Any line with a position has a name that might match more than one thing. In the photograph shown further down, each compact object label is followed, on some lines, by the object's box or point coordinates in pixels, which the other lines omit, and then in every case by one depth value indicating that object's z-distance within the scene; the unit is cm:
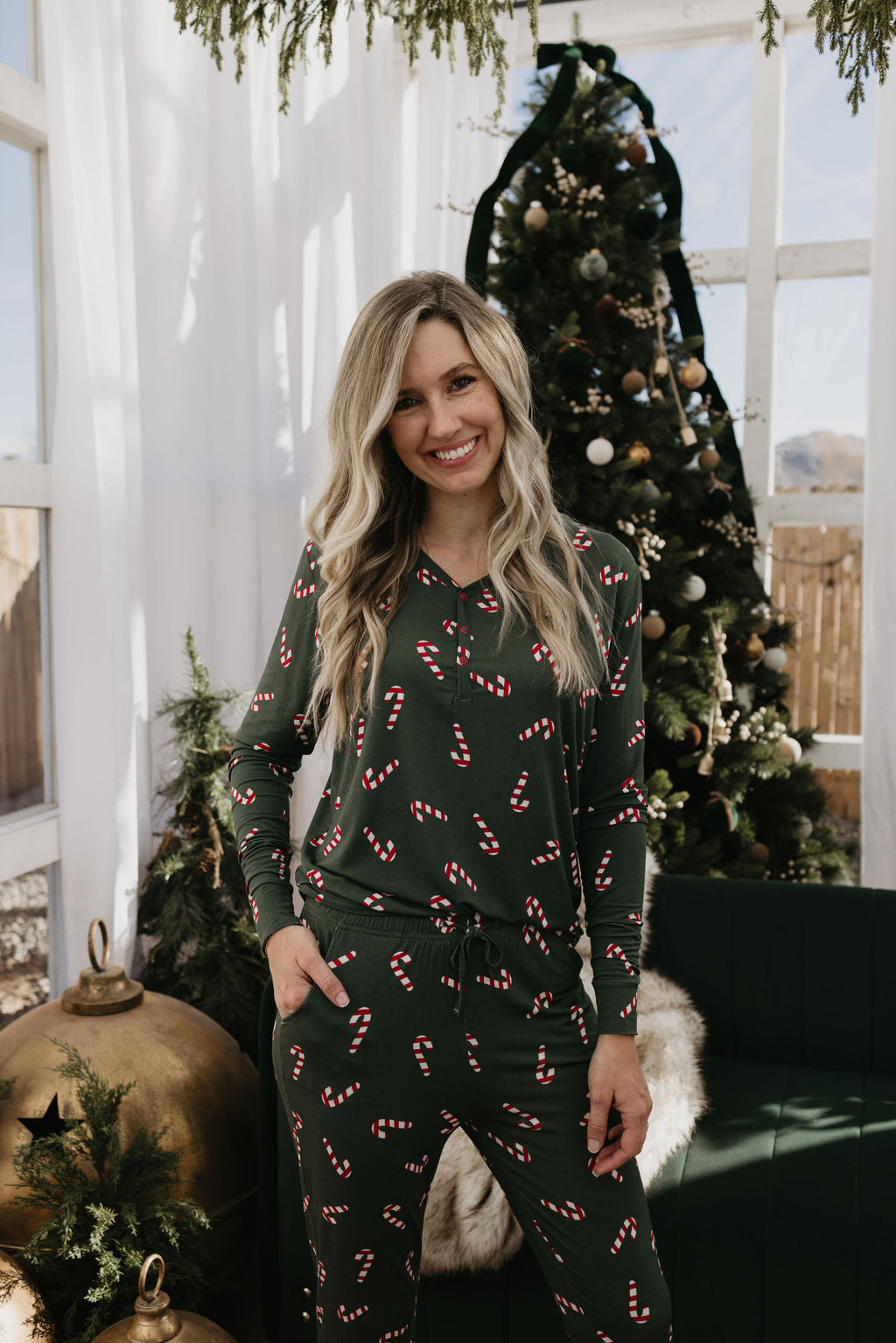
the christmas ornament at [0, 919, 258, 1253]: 165
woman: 115
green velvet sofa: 159
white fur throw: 158
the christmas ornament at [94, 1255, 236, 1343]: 138
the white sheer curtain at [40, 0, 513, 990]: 201
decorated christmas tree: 244
